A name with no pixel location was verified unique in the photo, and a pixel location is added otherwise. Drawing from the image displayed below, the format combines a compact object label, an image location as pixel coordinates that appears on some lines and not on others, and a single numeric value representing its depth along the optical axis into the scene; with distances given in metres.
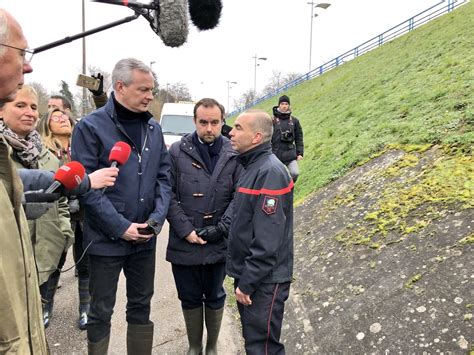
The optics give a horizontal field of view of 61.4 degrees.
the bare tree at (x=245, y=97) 67.00
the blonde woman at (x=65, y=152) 3.84
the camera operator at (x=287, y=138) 7.64
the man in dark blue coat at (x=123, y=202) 2.70
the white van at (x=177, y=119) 12.35
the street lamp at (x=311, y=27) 31.39
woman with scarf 2.89
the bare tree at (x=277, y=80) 65.81
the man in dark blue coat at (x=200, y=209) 3.20
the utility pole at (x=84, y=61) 15.64
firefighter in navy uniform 2.56
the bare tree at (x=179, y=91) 67.71
